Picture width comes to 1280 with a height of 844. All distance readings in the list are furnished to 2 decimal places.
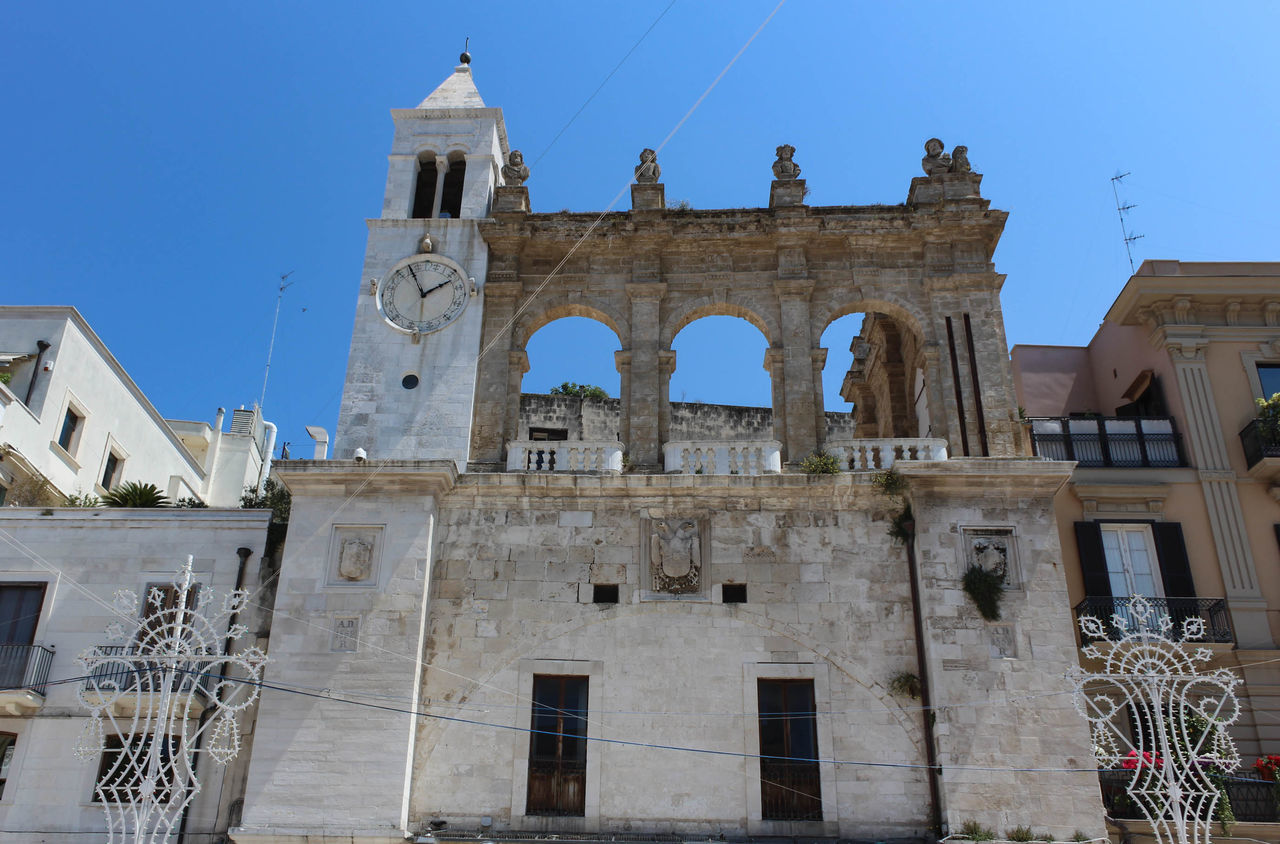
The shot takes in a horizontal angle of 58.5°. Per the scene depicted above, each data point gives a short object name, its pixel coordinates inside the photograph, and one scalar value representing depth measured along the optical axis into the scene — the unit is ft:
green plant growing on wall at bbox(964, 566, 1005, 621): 53.57
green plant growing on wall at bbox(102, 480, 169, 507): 64.13
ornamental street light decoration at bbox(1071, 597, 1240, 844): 45.47
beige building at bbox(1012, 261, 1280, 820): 60.03
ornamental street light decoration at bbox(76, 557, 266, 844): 48.24
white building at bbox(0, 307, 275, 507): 71.26
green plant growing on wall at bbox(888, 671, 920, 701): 53.16
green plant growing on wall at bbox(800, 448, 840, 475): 57.57
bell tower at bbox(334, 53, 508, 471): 62.69
